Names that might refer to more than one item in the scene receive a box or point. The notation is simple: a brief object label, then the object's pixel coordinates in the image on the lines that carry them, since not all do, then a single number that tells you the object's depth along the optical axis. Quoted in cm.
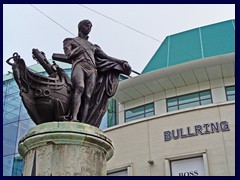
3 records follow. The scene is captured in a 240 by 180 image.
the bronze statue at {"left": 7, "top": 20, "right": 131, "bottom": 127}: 467
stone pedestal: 421
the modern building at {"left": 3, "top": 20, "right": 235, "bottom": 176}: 1984
